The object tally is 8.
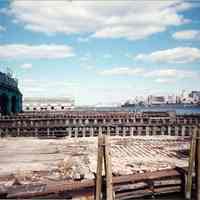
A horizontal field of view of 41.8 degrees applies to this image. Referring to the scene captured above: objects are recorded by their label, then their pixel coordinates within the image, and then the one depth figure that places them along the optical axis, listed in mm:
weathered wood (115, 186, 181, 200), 10136
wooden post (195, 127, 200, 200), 10242
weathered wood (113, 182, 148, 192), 10023
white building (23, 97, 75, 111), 114188
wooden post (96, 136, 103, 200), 9453
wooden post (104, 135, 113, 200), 9453
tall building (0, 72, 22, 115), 43038
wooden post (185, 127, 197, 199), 10508
